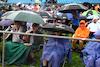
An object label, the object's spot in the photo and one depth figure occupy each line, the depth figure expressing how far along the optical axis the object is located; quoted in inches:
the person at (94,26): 255.2
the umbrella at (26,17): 160.7
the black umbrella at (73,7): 262.3
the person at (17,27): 180.4
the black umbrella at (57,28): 142.6
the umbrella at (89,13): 332.3
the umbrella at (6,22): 205.9
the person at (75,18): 272.0
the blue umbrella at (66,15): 338.7
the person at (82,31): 225.6
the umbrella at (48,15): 268.7
